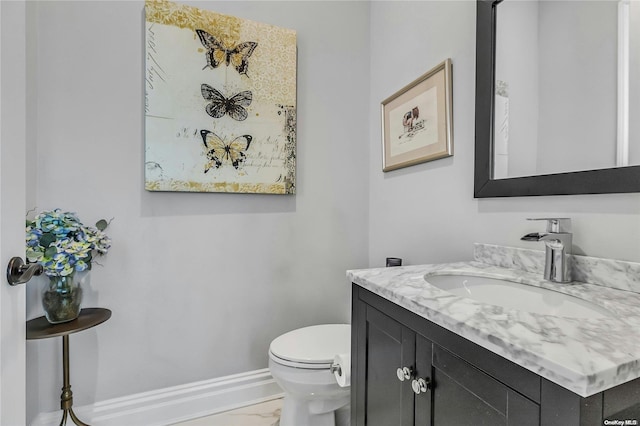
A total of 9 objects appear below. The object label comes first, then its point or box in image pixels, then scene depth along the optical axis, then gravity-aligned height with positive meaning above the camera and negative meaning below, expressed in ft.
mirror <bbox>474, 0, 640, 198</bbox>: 2.52 +1.10
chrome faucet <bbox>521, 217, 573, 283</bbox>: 2.64 -0.32
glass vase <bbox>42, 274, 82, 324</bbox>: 3.91 -1.16
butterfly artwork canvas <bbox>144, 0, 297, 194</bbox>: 4.70 +1.73
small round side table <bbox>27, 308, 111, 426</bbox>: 3.74 -1.47
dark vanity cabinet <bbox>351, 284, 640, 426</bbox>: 1.33 -0.97
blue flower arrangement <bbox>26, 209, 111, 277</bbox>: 3.74 -0.44
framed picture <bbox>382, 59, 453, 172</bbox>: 4.21 +1.37
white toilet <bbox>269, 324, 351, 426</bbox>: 3.87 -2.07
